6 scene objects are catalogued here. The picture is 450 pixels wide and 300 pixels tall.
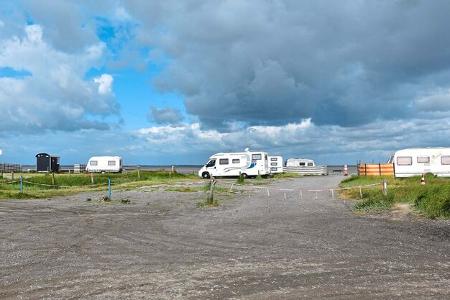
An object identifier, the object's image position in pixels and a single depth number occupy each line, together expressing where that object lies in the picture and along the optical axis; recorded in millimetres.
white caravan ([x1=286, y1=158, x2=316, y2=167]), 76625
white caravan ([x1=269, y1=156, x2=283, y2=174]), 64350
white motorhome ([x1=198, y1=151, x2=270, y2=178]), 52438
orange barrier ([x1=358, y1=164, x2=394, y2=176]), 45156
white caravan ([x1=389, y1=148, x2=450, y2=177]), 41969
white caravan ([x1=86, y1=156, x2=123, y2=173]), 72312
